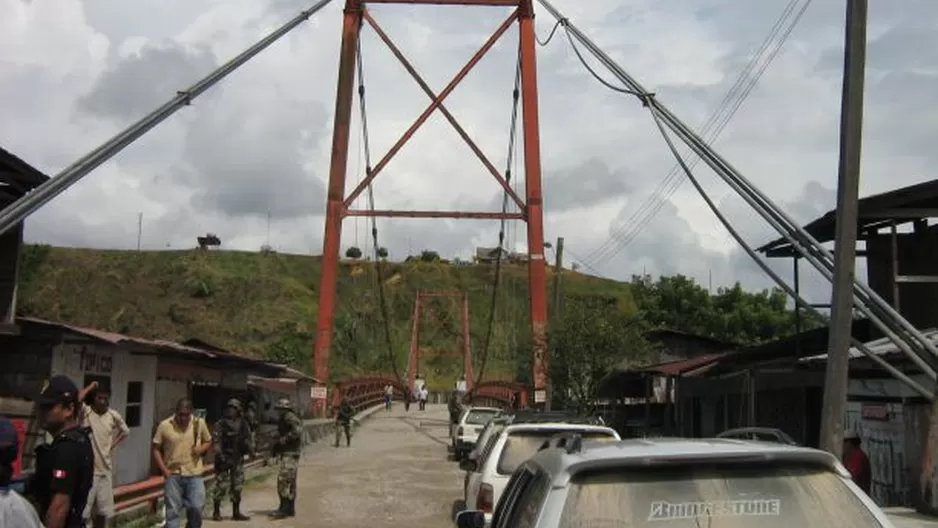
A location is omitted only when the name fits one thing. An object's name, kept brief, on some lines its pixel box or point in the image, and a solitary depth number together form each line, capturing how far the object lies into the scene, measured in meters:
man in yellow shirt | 10.11
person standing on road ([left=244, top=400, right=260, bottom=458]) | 16.40
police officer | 4.97
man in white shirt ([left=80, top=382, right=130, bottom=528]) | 8.98
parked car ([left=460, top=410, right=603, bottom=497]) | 12.01
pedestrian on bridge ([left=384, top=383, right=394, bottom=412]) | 55.59
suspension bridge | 10.75
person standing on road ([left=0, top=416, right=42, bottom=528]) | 3.70
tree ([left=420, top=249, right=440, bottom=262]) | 123.56
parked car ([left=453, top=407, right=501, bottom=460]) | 25.67
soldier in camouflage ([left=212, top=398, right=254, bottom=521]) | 13.37
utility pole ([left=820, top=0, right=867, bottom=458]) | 8.72
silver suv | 3.77
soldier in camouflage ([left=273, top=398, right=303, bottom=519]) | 13.77
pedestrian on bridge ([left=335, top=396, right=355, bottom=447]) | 30.33
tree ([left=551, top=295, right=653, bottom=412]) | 25.62
